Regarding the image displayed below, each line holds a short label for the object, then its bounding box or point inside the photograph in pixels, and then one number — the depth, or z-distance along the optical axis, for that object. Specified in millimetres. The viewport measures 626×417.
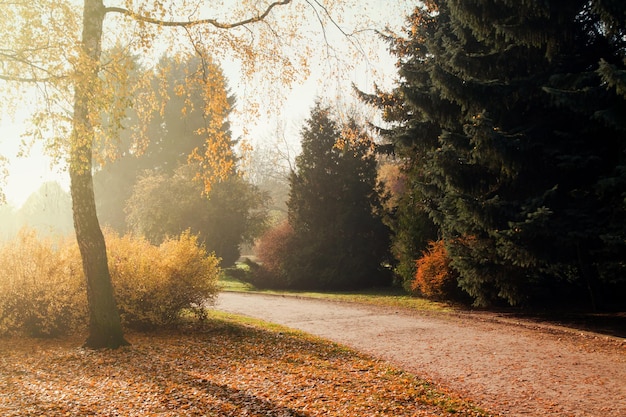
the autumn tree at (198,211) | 30375
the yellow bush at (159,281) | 9695
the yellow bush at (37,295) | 9297
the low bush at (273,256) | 22203
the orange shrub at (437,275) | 13615
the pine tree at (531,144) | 9234
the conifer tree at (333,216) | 21578
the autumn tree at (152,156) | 44969
